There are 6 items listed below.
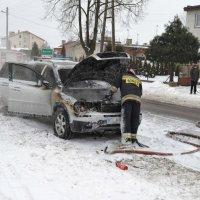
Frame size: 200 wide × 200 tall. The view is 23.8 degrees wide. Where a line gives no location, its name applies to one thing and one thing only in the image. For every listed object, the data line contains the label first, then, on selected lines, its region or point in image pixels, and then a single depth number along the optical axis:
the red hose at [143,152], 8.48
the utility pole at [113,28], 30.91
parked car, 9.36
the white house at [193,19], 37.84
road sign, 41.53
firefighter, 9.16
